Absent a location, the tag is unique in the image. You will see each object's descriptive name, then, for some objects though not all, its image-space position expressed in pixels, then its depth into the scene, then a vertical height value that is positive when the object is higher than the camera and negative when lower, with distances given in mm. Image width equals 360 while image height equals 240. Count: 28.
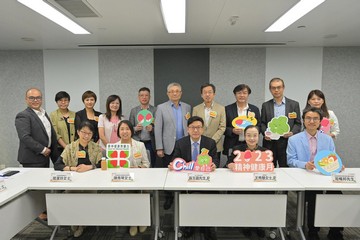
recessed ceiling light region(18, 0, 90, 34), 2400 +916
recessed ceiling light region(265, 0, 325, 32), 2488 +939
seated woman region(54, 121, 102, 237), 2582 -575
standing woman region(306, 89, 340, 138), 3061 -73
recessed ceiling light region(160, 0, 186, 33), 2408 +915
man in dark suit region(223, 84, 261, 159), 3154 -175
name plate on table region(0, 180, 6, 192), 2049 -697
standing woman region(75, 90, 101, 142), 3492 -200
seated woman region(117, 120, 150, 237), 2670 -554
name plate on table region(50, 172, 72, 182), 2238 -678
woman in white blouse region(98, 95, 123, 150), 3242 -289
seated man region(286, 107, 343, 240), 2490 -478
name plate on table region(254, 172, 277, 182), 2188 -668
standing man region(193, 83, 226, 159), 3174 -188
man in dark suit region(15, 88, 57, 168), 2869 -386
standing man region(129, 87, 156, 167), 3487 -384
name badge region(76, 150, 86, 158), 2602 -552
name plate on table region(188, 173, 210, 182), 2186 -672
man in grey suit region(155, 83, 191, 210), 3240 -317
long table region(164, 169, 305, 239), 2141 -913
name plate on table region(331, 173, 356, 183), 2154 -667
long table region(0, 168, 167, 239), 2168 -901
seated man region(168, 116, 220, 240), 2650 -485
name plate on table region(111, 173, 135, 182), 2213 -671
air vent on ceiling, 2361 +907
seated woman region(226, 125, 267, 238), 2533 -459
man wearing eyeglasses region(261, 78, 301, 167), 3146 -188
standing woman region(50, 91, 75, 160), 3502 -337
